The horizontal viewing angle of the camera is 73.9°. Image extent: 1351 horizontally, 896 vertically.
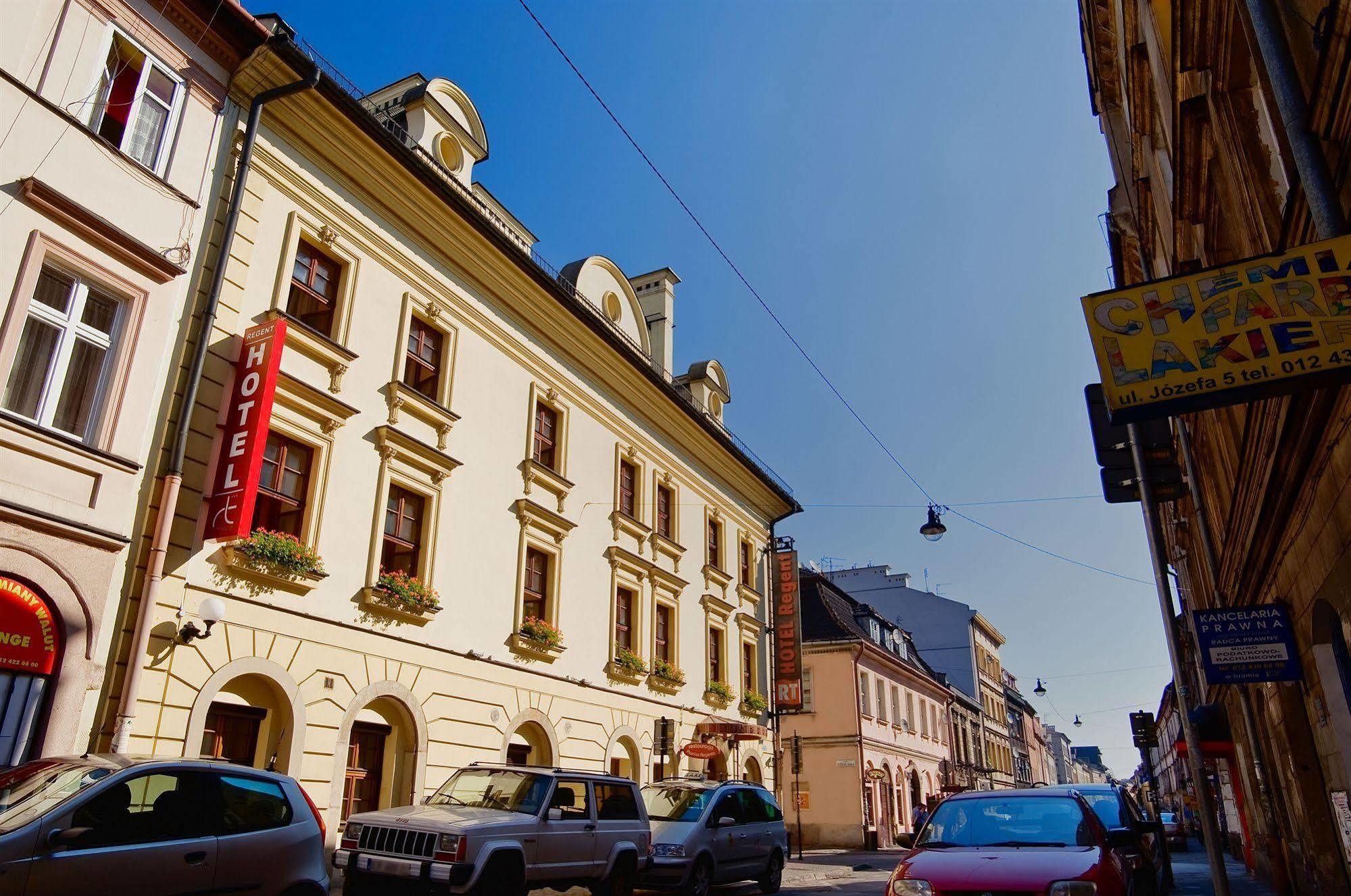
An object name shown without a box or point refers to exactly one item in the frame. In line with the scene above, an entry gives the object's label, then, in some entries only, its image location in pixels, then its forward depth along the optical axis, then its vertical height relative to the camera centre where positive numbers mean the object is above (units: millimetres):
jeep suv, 9102 -470
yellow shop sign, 4465 +2313
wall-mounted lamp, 11008 +2013
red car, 6461 -411
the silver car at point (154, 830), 5895 -274
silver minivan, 13094 -611
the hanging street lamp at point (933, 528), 22438 +6273
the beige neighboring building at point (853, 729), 34969 +2582
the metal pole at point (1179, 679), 7254 +998
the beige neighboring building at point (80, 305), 9656 +5429
